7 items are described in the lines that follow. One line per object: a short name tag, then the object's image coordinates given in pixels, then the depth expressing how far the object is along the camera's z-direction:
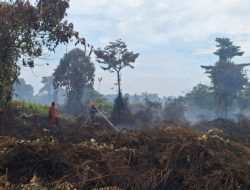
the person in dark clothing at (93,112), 12.66
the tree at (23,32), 8.97
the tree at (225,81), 31.69
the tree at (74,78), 24.25
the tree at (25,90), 71.15
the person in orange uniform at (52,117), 10.90
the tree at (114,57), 22.19
